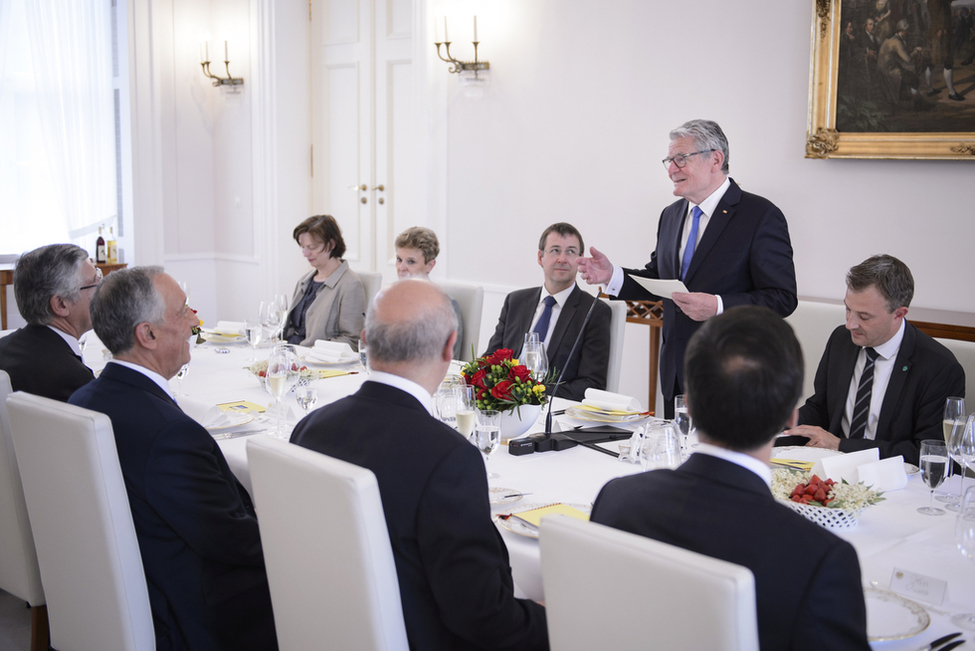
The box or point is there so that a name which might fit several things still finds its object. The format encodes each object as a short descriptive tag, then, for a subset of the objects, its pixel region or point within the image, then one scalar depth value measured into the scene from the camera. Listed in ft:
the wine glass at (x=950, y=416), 6.35
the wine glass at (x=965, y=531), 4.70
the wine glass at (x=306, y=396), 7.86
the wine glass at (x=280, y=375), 8.28
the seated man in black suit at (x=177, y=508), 5.78
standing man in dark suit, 10.27
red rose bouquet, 7.33
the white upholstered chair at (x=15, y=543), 6.73
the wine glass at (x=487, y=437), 6.60
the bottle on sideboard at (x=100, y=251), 21.40
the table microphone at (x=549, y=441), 7.51
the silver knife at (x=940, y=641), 4.09
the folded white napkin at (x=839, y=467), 6.23
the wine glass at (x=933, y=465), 5.92
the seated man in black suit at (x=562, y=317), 10.95
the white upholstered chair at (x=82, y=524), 5.57
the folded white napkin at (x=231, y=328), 13.34
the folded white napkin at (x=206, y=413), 8.07
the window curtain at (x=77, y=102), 20.90
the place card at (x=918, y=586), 4.58
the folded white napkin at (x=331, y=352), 11.50
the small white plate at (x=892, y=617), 4.18
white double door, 20.48
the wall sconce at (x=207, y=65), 22.75
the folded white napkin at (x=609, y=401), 8.89
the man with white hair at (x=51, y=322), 7.88
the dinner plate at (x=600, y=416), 8.56
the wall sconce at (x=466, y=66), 17.80
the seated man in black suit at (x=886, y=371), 7.97
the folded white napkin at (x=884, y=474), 6.34
